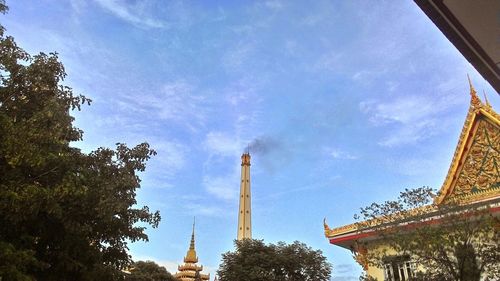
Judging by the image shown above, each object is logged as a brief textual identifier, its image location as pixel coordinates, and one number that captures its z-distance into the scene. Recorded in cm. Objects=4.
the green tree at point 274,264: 2706
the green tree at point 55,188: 807
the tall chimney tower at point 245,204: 7044
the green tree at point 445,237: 1203
